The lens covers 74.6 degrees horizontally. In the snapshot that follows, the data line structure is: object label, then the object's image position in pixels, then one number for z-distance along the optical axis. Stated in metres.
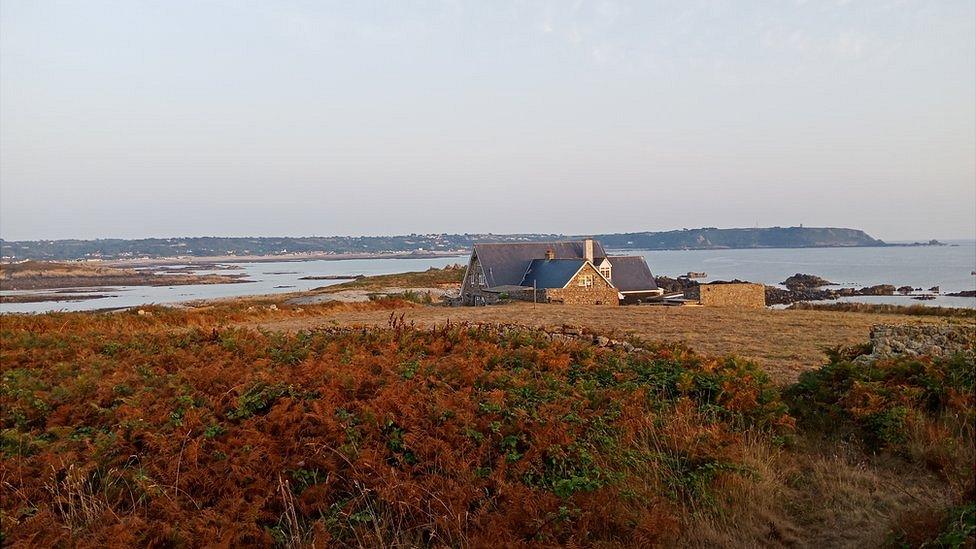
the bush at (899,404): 6.25
